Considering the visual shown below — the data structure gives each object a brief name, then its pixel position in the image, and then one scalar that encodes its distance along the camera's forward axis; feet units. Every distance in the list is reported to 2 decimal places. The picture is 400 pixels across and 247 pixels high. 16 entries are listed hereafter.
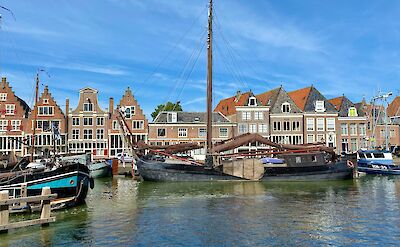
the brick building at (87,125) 207.51
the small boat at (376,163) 161.86
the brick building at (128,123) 208.95
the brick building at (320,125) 228.22
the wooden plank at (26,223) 55.26
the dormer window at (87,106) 208.03
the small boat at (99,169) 163.84
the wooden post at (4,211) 54.80
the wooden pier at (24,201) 54.72
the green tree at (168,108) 262.39
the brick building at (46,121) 205.46
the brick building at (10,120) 206.90
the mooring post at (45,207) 60.80
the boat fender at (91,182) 86.38
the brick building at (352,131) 231.71
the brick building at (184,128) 211.61
